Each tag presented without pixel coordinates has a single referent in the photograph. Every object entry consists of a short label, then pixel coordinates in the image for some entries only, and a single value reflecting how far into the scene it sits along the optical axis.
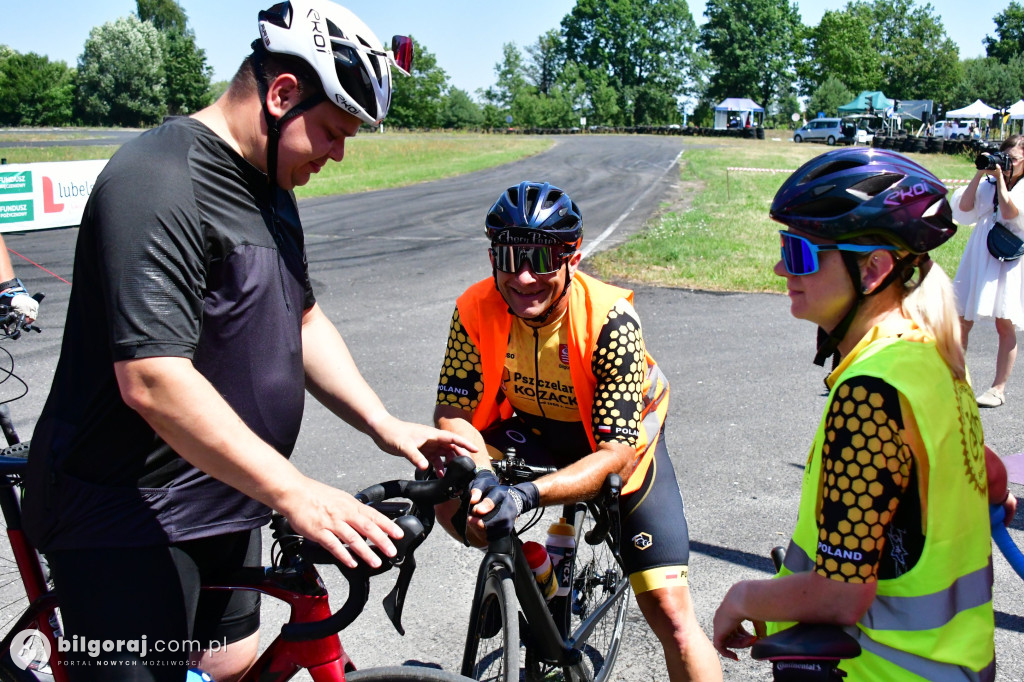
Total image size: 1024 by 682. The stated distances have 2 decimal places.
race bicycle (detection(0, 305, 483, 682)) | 2.09
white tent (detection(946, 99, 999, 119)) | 63.39
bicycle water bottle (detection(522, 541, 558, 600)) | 3.11
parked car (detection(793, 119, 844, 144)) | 64.56
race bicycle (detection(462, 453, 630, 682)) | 2.67
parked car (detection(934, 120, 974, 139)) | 64.88
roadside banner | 15.70
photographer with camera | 7.13
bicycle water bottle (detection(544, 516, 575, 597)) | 3.34
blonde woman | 1.70
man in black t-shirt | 1.86
